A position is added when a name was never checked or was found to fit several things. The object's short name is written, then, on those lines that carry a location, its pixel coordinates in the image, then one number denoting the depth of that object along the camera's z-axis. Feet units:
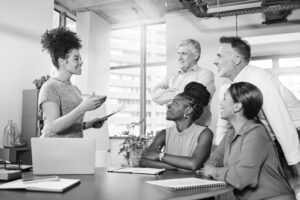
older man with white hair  9.15
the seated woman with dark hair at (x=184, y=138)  5.99
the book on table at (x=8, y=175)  4.34
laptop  4.59
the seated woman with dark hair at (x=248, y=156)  5.08
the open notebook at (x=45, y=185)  3.59
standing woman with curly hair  5.62
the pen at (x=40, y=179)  3.90
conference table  3.38
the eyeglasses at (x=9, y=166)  5.12
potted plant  6.59
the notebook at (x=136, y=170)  5.19
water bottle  12.47
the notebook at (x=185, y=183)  3.85
